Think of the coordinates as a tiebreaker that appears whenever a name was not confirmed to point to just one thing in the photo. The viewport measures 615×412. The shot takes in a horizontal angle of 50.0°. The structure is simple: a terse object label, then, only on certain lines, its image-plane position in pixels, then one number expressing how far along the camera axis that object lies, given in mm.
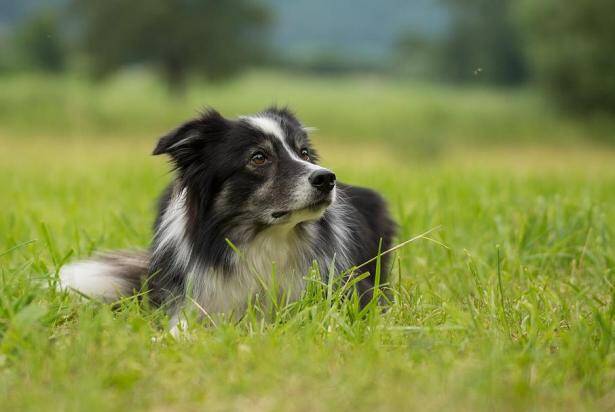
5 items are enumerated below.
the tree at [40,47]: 28719
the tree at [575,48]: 17094
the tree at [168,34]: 19812
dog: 3184
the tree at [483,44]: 26562
